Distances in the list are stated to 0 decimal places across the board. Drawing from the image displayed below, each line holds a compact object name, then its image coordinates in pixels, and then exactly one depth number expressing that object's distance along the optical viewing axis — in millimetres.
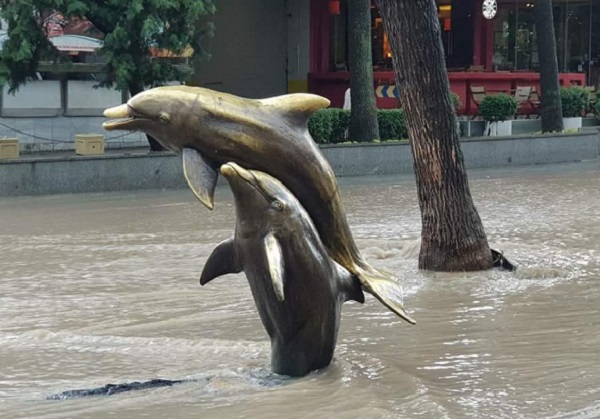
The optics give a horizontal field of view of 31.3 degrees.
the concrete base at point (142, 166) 17344
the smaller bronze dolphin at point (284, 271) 5641
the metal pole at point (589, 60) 33812
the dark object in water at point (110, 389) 6223
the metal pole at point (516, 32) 32000
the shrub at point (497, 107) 25203
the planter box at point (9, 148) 18281
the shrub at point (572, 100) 26812
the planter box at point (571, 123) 27234
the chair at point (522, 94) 27516
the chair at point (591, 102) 28834
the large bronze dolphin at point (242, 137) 5680
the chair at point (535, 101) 27672
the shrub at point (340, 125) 21344
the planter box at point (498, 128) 25844
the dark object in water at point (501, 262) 10492
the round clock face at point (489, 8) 28938
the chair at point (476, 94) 26344
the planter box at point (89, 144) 19594
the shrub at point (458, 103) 23184
